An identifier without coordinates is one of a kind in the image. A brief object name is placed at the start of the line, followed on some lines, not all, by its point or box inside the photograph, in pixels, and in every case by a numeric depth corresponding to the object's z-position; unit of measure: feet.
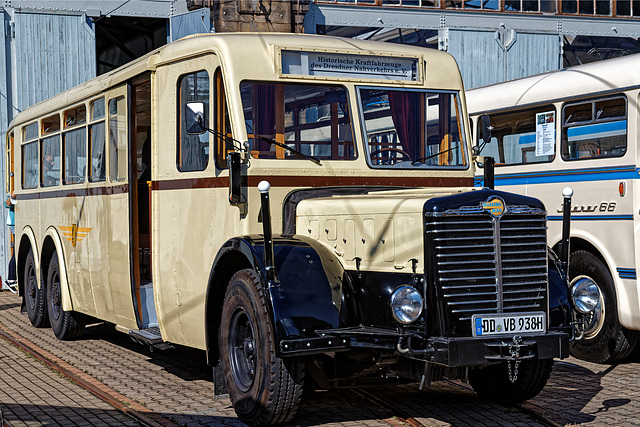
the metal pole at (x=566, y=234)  22.26
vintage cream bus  19.57
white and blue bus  31.24
